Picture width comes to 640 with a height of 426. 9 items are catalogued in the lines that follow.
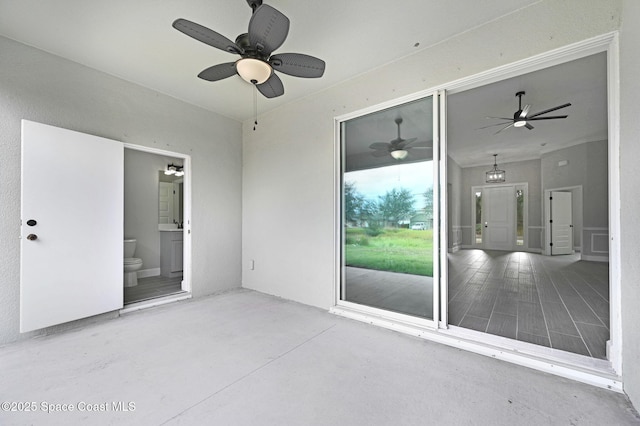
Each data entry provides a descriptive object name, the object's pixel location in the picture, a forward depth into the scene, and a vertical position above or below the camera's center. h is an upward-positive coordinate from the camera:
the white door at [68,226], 2.41 -0.14
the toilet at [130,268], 4.11 -0.89
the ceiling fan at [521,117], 3.77 +1.49
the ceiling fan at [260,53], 1.62 +1.21
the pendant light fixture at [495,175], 8.04 +1.23
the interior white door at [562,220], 7.51 -0.18
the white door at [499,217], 8.72 -0.11
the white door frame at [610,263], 1.78 -0.37
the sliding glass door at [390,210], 2.61 +0.04
